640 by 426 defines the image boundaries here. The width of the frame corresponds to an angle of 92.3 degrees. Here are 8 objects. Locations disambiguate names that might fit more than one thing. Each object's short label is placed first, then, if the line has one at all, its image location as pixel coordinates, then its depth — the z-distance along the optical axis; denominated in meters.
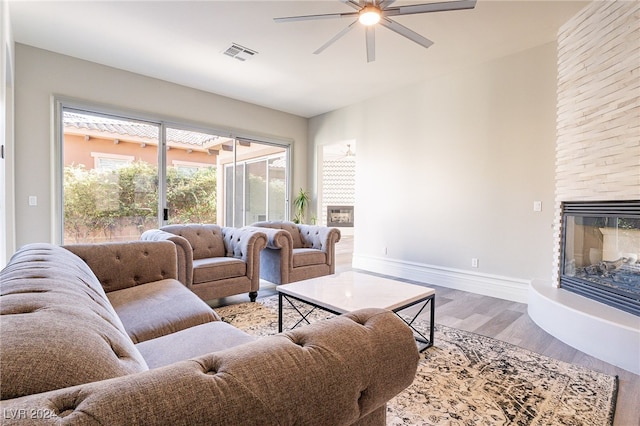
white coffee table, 2.12
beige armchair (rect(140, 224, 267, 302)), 3.04
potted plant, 6.17
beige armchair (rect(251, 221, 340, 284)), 3.75
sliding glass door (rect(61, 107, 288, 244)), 3.92
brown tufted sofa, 0.48
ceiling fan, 2.18
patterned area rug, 1.62
